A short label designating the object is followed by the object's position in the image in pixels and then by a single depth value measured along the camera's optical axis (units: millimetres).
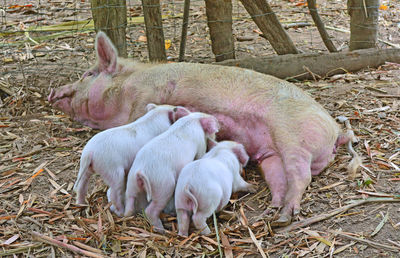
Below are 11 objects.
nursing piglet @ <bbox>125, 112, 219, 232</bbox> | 2932
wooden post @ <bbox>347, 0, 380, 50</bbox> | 5727
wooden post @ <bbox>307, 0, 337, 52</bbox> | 5663
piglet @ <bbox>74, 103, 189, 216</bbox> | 3059
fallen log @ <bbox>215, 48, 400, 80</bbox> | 5449
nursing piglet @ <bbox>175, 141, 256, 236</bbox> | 2854
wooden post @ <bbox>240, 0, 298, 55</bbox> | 5371
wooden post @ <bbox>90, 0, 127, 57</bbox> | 4656
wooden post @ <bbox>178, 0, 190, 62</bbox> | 5348
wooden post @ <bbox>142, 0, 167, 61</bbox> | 5000
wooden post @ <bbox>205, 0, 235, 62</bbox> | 5324
